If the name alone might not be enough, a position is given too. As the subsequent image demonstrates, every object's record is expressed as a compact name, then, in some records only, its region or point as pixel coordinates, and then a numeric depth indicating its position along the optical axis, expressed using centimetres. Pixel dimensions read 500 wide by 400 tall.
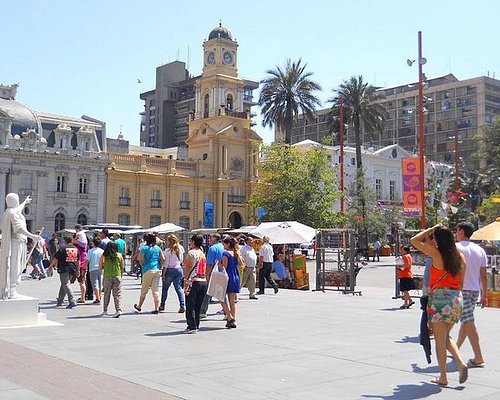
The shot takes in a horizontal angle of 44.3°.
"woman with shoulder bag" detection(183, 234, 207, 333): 1090
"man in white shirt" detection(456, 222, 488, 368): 783
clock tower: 6338
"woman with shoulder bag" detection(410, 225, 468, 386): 693
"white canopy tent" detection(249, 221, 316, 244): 2122
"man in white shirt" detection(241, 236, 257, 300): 1736
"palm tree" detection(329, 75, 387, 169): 5125
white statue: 1113
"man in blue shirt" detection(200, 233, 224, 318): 1162
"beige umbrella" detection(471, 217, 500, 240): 1479
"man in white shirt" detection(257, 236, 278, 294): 1934
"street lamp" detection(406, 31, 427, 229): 2311
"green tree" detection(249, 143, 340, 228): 4297
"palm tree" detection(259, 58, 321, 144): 5019
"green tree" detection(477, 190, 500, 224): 3432
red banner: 2412
